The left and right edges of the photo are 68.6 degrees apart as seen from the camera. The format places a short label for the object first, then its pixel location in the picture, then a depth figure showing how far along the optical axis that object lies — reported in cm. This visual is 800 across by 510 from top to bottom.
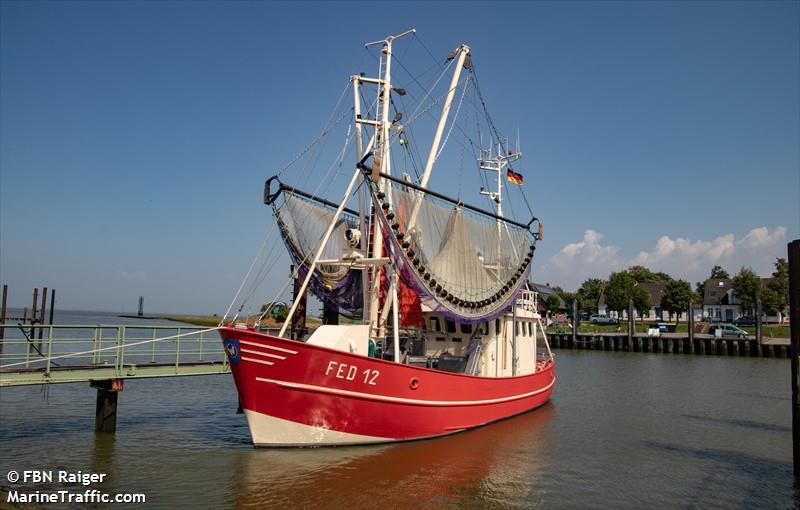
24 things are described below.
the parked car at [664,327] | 7057
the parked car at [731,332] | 6062
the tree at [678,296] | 8581
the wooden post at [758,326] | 5149
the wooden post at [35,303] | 3364
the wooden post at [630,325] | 5956
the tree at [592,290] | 10372
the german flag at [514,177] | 2698
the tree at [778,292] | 7500
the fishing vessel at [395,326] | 1384
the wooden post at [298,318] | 2019
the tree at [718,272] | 11638
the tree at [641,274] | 10708
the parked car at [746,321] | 8200
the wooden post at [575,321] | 6301
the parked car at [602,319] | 9106
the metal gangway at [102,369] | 1424
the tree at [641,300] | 8619
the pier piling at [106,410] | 1623
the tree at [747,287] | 7794
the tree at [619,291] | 8469
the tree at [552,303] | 9262
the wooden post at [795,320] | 1337
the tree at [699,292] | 9038
